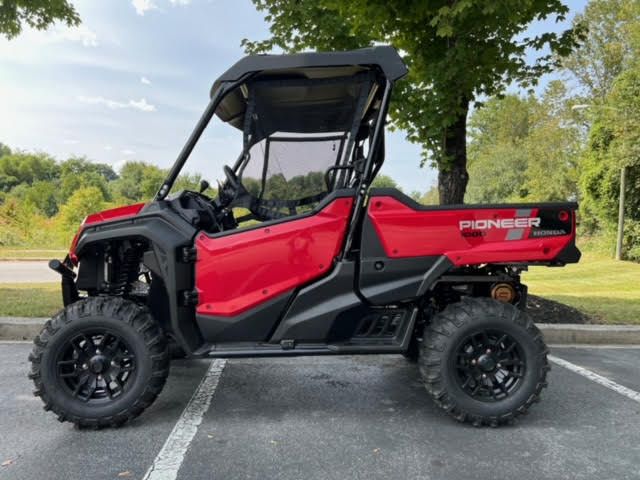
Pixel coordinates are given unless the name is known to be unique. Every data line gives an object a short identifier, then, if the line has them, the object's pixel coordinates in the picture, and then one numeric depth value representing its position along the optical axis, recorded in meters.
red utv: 3.23
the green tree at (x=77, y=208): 24.98
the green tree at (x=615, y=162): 18.42
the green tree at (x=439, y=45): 5.81
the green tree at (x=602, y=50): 25.72
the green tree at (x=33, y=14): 7.84
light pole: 18.75
